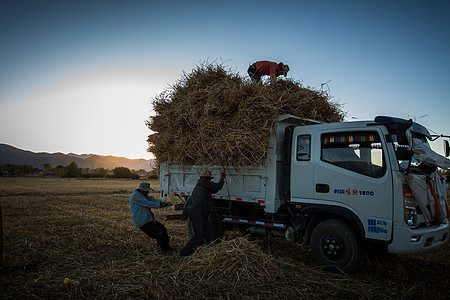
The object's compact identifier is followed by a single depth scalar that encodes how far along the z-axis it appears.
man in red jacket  8.71
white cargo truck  5.09
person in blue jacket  7.18
